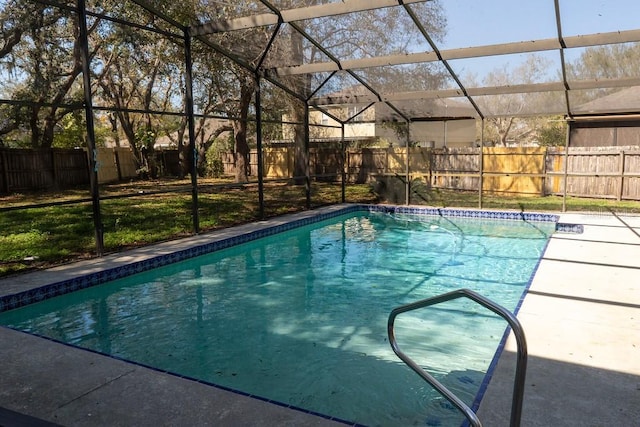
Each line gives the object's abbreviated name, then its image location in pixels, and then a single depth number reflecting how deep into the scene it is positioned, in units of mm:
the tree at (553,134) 21220
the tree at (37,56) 10445
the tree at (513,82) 8055
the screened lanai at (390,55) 6039
